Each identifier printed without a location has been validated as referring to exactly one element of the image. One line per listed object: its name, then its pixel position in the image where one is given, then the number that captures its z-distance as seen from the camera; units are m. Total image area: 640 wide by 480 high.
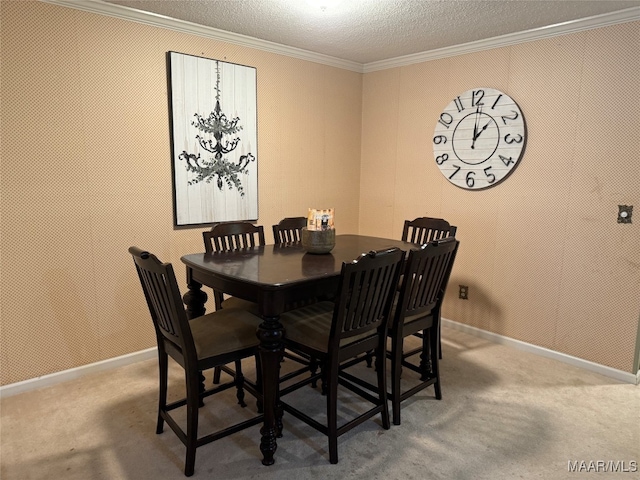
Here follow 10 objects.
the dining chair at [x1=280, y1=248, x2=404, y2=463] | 1.87
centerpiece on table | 2.43
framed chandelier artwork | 3.02
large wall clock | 3.20
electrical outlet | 3.62
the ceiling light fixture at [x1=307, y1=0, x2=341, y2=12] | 2.53
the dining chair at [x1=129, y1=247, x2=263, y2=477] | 1.77
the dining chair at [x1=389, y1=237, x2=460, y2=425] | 2.17
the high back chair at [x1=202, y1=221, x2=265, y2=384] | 2.54
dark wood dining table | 1.85
